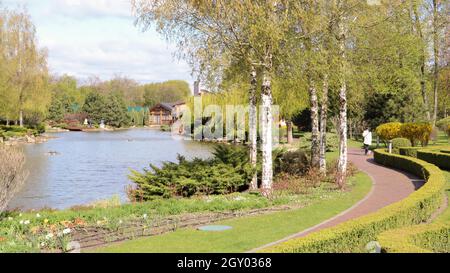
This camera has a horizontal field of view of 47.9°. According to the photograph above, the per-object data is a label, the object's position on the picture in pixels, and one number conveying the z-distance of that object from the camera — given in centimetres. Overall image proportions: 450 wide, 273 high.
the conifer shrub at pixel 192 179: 1659
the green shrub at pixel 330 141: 3814
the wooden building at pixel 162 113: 12675
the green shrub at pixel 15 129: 5991
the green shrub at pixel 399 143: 2995
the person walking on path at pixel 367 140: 3195
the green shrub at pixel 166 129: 9842
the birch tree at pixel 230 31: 1545
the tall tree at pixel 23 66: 6109
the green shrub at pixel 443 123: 3799
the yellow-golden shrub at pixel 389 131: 3247
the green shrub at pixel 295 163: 2155
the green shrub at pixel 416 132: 3011
